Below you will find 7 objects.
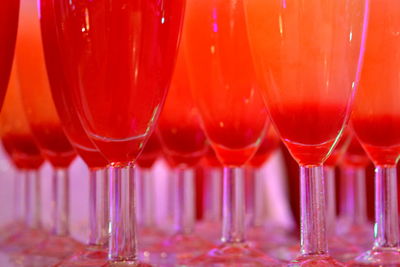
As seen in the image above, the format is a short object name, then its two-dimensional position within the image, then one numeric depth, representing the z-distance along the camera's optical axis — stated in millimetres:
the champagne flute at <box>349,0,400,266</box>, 576
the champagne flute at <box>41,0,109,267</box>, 587
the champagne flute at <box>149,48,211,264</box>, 677
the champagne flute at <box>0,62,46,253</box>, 737
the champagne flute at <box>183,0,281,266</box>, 607
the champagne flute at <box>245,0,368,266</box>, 532
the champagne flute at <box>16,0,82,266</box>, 677
